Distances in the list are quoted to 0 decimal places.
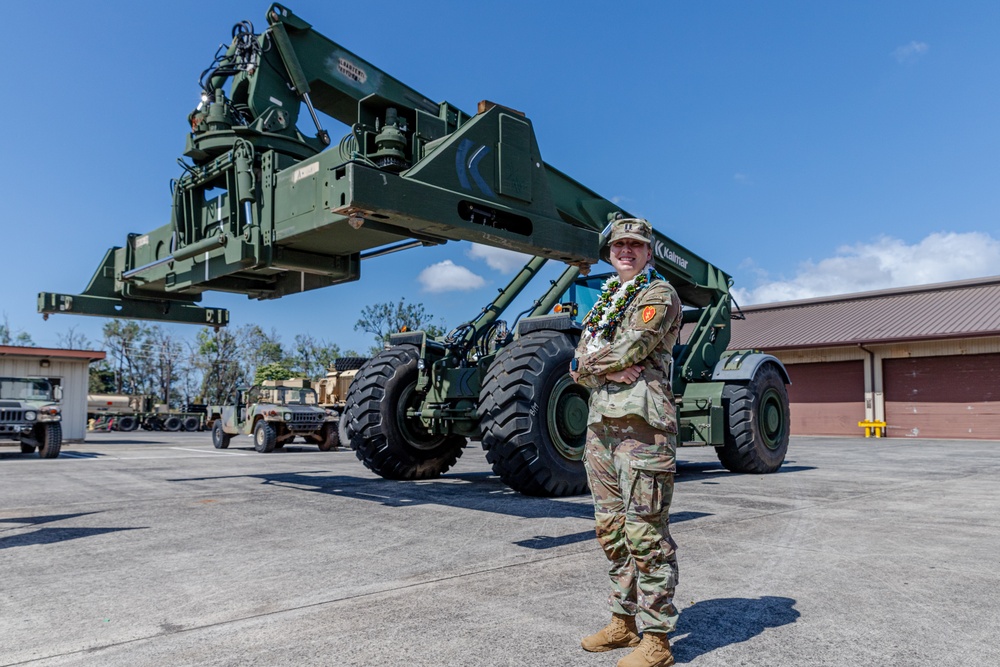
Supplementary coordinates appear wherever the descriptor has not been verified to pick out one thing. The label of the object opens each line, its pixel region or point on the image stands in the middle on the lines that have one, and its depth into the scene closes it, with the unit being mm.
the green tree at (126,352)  59469
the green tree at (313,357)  58188
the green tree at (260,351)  59156
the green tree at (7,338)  59156
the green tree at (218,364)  57375
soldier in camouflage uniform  2906
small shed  24328
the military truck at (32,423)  15430
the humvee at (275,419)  18172
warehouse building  22219
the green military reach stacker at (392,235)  5773
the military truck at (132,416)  37656
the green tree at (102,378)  59812
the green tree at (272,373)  50212
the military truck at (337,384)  23703
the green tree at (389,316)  47500
